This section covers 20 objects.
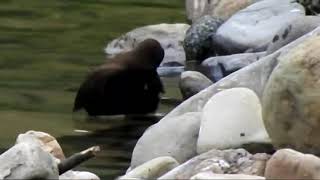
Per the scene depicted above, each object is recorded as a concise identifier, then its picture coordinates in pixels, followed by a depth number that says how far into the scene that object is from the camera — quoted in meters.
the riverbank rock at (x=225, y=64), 20.03
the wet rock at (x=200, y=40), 23.11
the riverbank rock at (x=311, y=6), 21.78
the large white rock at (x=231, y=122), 12.43
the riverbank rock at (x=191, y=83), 18.09
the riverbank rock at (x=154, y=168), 11.35
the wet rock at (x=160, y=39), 23.55
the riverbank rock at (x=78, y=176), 10.77
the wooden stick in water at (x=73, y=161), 10.84
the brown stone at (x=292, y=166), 9.87
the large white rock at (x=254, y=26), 21.73
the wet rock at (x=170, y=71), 21.47
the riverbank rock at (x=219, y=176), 9.50
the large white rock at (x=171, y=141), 12.89
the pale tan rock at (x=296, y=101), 11.53
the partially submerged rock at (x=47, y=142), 12.11
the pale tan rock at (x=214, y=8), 25.45
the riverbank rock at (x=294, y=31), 17.95
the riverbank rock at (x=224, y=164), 10.65
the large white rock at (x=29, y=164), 10.21
